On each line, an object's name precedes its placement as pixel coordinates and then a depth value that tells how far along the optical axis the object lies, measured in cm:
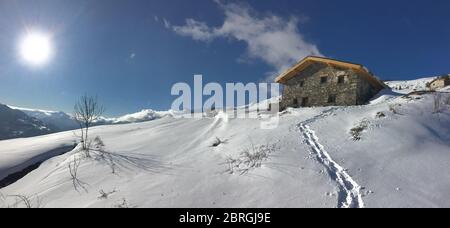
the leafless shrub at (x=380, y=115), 1811
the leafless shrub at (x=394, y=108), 1844
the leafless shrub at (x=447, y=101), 1952
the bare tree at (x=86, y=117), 2699
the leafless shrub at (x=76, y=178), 1466
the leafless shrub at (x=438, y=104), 1830
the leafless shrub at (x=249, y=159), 1305
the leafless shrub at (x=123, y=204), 1062
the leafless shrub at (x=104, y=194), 1223
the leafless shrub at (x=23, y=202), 1294
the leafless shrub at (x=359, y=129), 1546
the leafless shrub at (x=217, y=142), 1866
